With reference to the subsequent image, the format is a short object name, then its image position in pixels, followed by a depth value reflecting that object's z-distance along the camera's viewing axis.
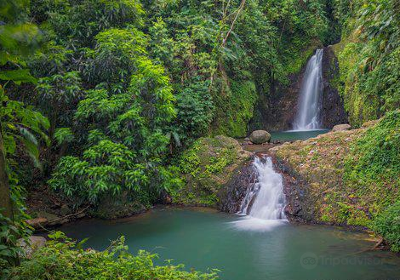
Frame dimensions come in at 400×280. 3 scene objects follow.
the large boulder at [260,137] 13.13
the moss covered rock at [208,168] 10.40
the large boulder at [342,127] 13.39
